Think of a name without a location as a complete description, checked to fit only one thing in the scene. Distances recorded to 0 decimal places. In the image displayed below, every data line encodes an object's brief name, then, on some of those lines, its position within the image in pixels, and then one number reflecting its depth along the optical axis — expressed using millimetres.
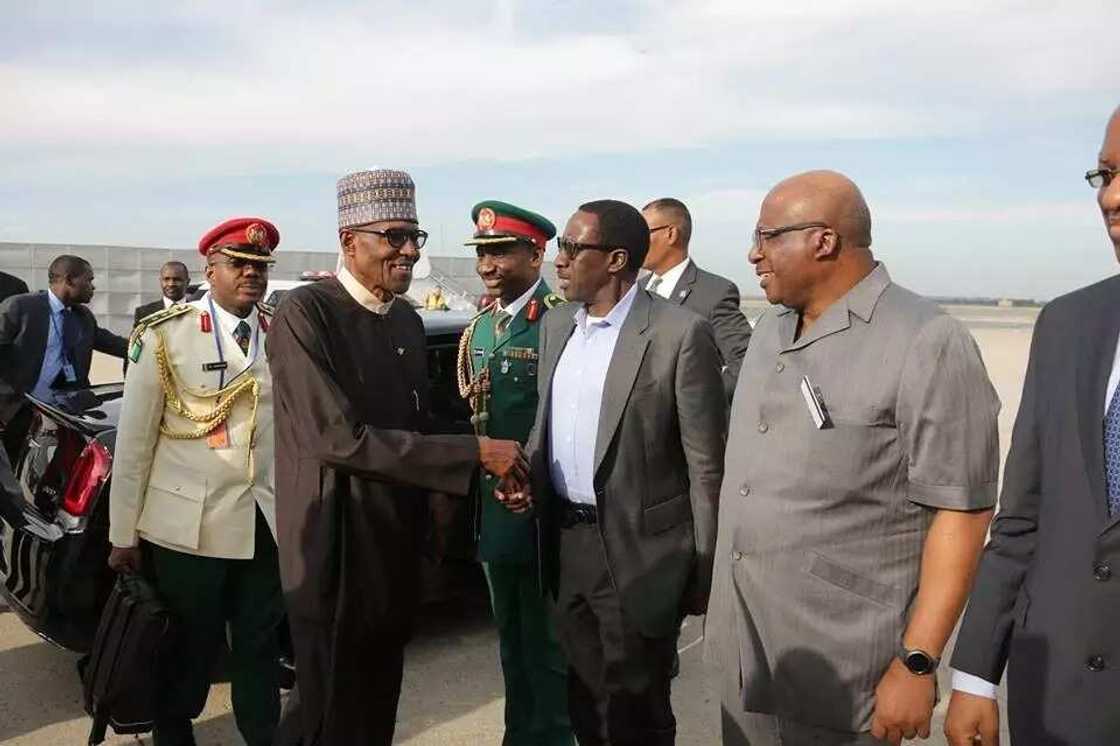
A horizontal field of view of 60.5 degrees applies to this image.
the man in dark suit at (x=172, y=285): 8520
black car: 3846
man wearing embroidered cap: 2705
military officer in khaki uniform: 3344
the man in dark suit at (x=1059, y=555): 1709
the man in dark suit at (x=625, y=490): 2998
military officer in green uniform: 3547
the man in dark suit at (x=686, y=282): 5301
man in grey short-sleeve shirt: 2043
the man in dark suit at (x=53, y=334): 6973
